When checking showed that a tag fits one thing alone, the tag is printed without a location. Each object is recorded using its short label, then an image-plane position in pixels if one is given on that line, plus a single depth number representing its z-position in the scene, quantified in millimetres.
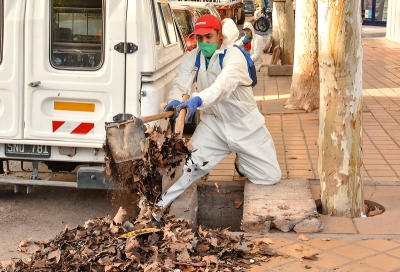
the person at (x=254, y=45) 15945
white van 6098
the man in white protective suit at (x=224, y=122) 6098
